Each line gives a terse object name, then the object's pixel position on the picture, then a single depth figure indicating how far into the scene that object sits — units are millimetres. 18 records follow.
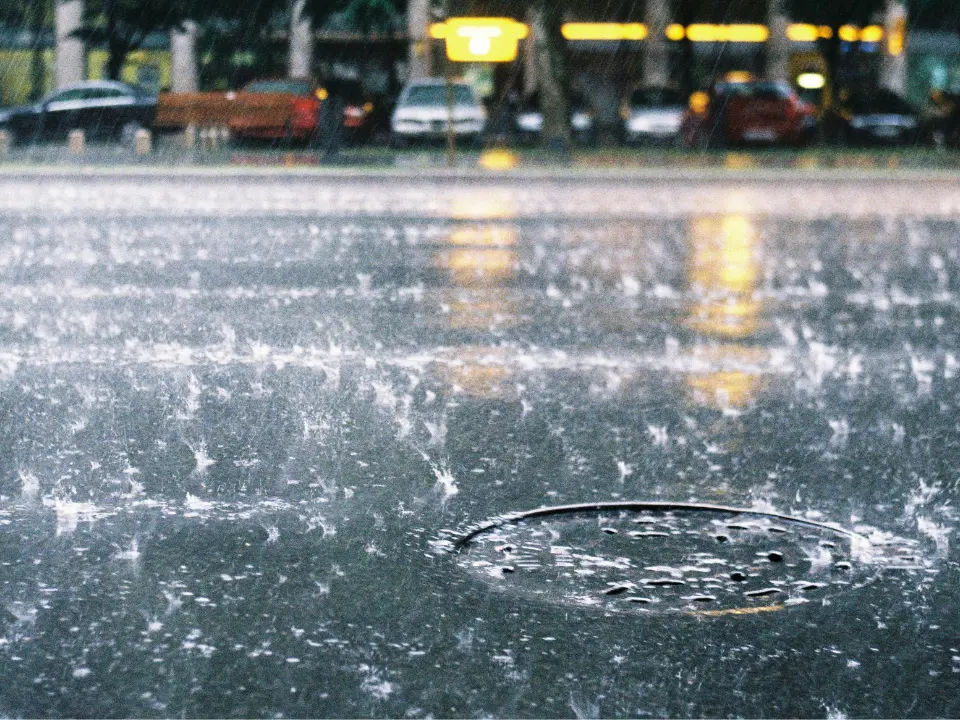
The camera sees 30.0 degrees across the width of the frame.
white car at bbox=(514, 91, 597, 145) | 42047
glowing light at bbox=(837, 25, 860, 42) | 45034
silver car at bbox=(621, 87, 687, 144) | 39875
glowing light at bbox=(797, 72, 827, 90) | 55344
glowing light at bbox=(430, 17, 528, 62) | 31594
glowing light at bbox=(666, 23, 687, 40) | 53622
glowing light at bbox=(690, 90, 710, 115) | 39219
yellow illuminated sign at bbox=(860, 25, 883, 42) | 53688
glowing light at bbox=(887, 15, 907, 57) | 39250
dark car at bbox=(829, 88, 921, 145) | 41406
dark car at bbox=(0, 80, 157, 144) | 40531
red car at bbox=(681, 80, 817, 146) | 38344
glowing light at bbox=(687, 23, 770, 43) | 54719
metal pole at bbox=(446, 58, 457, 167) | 29823
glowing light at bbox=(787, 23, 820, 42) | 54969
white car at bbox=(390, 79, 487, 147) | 37375
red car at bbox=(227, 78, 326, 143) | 36625
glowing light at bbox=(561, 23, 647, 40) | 54219
